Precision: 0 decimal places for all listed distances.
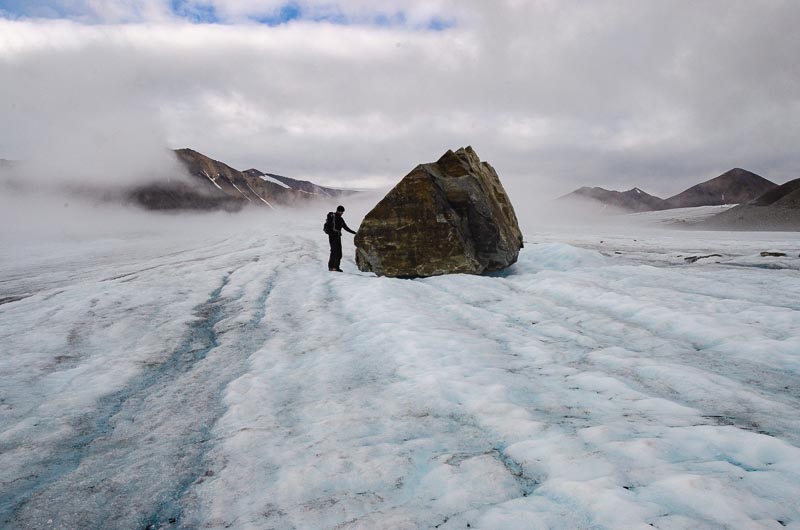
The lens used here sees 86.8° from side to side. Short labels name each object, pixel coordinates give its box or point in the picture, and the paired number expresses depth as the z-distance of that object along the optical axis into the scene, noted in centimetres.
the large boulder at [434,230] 1274
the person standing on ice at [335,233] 1420
